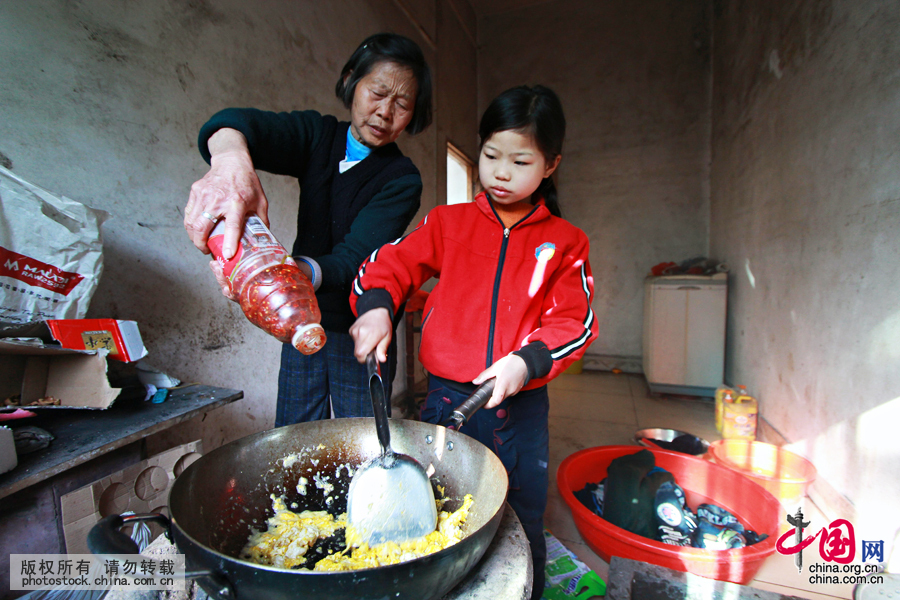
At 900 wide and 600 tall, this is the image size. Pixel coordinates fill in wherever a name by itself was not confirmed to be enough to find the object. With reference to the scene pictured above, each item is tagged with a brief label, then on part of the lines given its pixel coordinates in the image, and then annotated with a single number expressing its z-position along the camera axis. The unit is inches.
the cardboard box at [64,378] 36.1
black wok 16.2
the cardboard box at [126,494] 32.0
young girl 38.1
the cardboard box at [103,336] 34.4
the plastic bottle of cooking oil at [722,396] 98.3
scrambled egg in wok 22.8
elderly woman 38.8
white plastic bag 31.6
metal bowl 90.6
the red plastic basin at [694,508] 46.1
